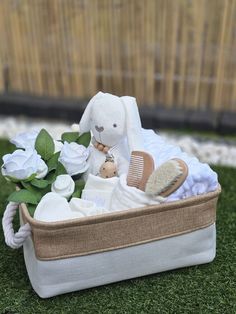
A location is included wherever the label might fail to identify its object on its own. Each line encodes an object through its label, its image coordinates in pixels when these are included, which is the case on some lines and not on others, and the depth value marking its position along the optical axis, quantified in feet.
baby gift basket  4.19
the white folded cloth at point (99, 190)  4.42
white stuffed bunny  4.46
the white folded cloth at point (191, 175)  4.31
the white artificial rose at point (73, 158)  4.64
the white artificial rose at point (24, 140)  4.76
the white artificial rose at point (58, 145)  4.82
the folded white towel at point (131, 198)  4.26
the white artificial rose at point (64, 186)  4.46
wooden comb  4.30
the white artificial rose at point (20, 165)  4.33
